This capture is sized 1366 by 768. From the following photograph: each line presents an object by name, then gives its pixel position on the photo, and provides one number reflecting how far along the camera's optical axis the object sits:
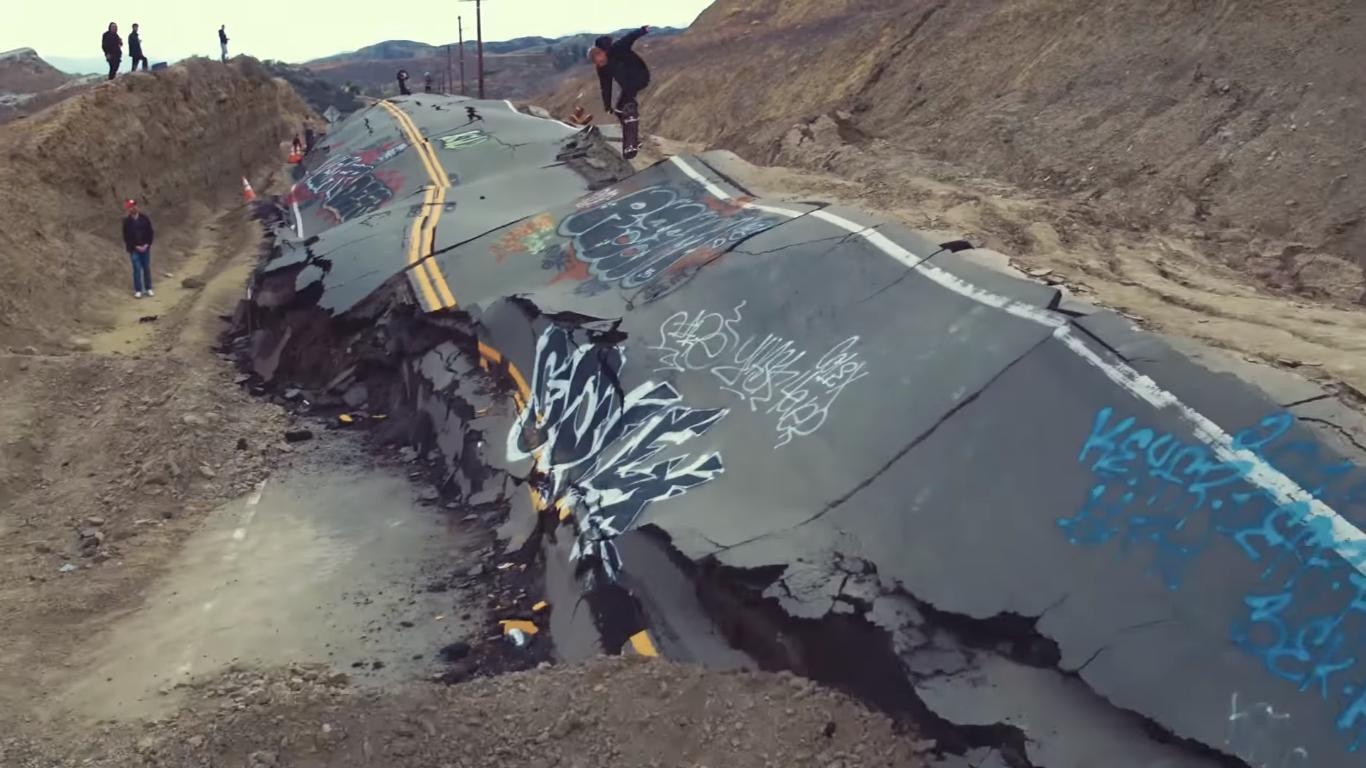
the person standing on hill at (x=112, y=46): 24.59
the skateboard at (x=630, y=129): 15.41
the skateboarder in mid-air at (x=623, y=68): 14.59
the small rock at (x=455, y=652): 7.14
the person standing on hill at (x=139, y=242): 16.95
